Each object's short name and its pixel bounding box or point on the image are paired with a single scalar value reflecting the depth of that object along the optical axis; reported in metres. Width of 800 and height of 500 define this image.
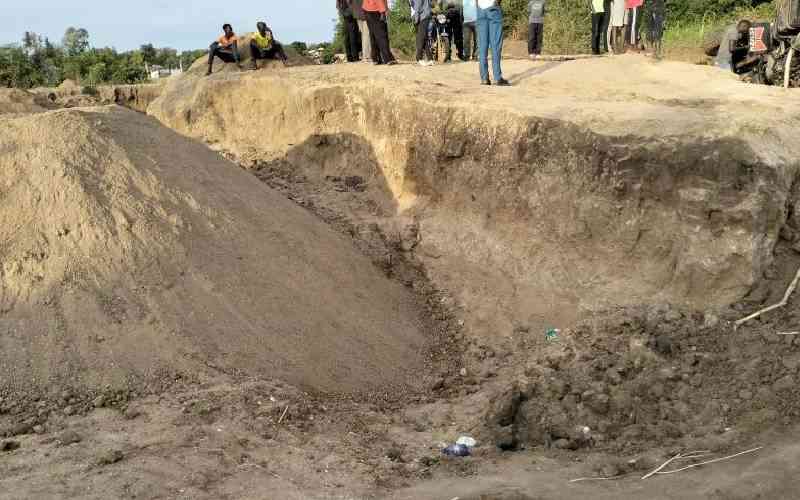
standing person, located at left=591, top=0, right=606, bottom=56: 9.29
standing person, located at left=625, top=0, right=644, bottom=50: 9.02
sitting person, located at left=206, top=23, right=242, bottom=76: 12.20
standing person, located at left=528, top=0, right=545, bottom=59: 9.33
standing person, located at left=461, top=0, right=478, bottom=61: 8.62
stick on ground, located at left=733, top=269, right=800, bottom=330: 4.94
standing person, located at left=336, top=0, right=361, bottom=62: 9.64
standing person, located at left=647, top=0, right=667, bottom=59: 9.81
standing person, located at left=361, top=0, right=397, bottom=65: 8.49
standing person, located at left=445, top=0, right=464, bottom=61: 9.91
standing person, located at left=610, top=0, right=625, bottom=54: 9.09
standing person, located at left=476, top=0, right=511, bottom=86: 7.04
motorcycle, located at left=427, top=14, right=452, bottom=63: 9.88
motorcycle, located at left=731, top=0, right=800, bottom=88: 7.77
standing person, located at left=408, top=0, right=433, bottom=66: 8.88
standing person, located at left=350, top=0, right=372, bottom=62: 9.09
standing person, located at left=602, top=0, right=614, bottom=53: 9.32
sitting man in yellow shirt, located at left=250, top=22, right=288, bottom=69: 11.80
